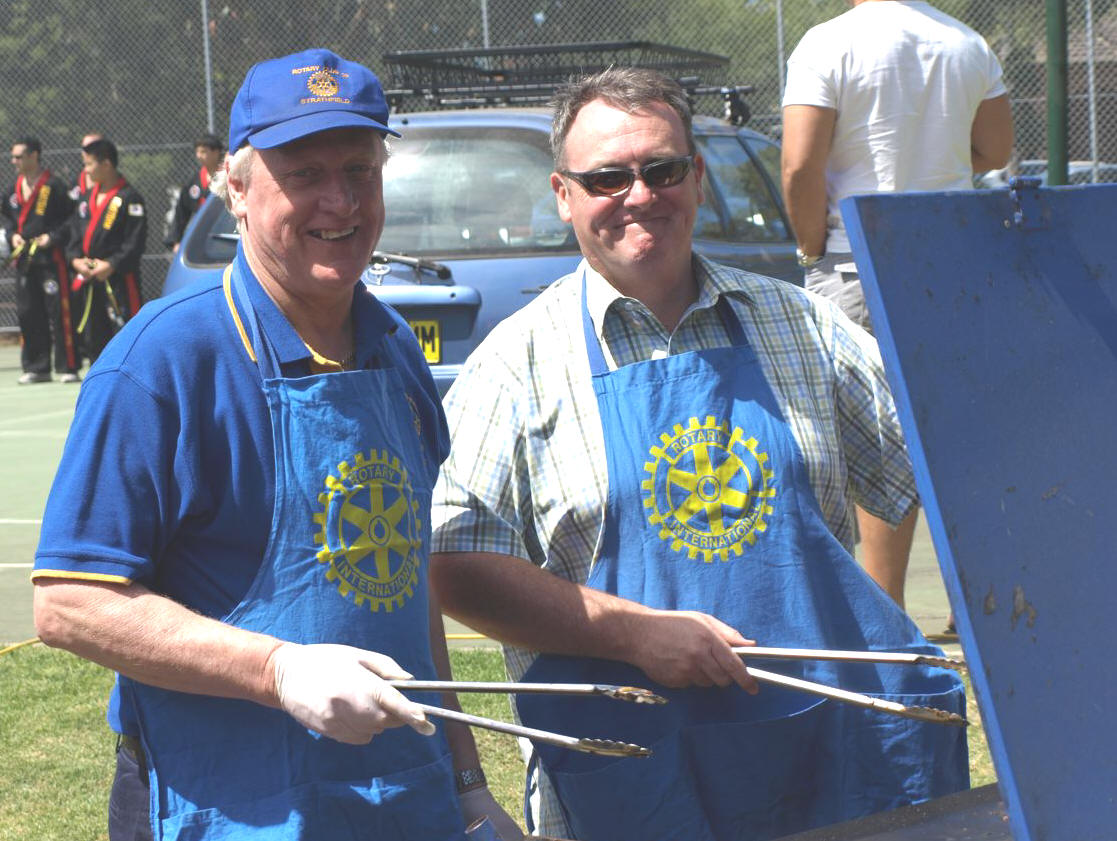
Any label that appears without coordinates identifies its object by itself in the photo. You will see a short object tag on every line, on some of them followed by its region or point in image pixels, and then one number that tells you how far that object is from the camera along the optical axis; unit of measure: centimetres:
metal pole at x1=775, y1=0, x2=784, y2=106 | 1509
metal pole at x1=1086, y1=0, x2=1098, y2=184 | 1445
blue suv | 664
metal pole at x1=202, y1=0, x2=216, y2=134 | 1711
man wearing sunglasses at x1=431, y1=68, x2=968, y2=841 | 249
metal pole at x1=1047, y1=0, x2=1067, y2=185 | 601
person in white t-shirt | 473
